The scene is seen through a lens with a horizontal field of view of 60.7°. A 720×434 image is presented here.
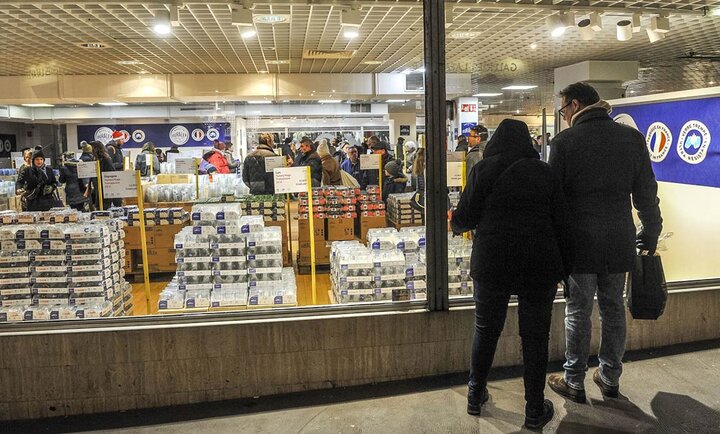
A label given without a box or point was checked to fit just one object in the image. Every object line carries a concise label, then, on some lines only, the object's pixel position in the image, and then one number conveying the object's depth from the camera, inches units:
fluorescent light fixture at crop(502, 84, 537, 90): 476.4
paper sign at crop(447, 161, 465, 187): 205.6
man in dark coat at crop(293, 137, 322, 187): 329.1
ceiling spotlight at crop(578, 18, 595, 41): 237.3
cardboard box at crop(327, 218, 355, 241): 296.0
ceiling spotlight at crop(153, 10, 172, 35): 219.0
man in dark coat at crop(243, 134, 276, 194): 306.2
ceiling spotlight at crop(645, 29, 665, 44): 247.4
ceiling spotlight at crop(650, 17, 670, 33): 239.6
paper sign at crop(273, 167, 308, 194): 216.8
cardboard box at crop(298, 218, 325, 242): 292.2
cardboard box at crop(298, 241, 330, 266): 291.1
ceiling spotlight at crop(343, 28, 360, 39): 263.8
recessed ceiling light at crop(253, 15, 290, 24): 229.0
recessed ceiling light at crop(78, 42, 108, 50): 281.1
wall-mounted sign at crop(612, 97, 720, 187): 177.6
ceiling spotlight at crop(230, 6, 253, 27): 206.7
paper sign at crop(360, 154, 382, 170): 361.7
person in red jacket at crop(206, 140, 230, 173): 405.4
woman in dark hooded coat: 114.3
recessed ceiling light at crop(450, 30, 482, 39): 264.4
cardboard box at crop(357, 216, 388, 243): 303.0
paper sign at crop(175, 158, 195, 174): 367.2
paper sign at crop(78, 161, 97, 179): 287.6
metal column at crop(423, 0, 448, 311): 142.3
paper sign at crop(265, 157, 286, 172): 290.7
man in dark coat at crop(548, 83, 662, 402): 123.6
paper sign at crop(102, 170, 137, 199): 209.9
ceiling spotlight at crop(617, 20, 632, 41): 249.4
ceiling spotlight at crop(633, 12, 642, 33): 234.6
